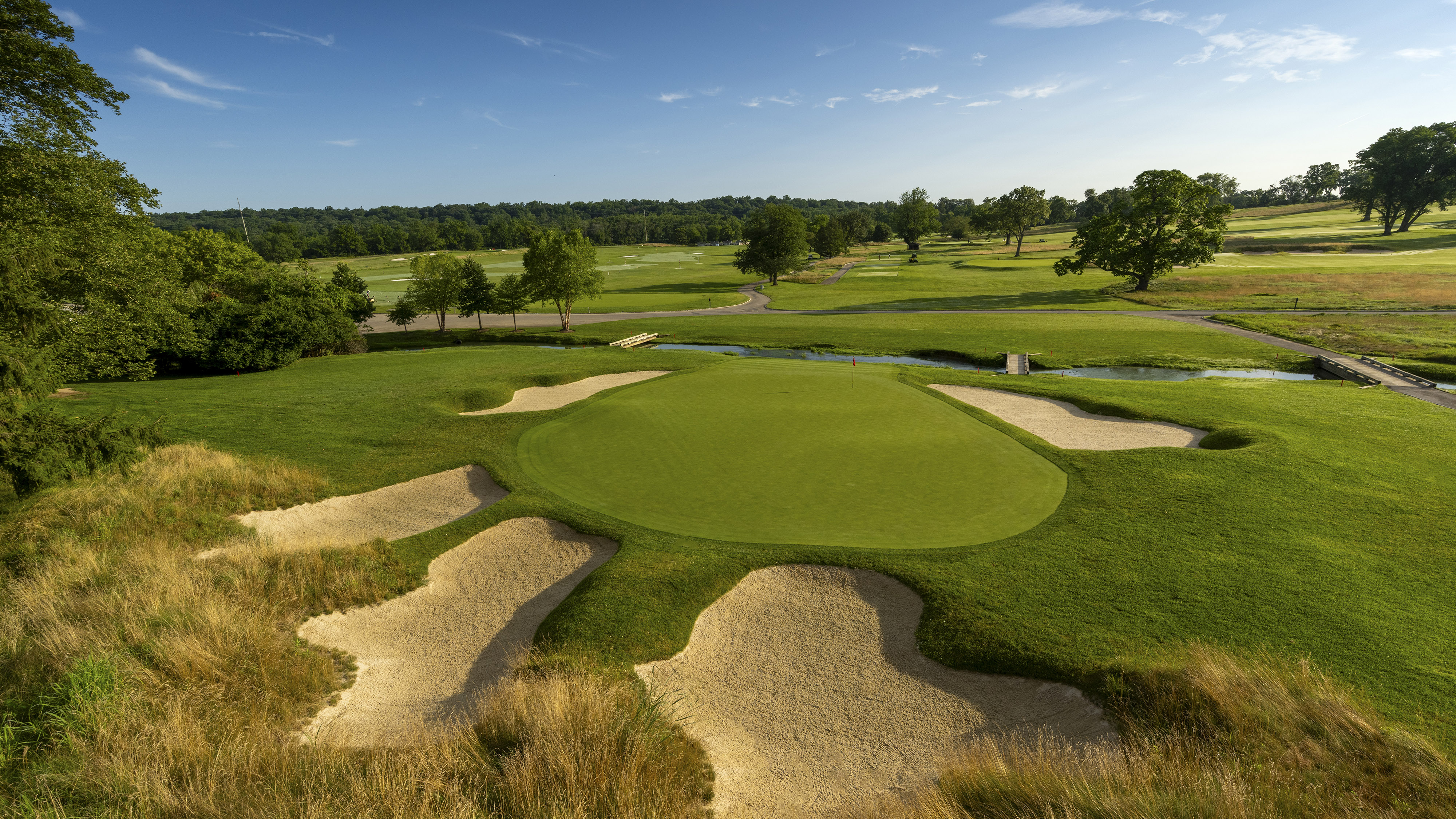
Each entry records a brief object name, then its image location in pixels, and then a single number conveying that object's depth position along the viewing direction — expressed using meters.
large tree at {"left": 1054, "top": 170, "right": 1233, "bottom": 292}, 56.50
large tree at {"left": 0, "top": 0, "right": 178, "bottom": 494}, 15.77
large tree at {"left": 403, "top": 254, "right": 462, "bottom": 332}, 48.62
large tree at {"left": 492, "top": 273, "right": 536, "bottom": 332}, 49.81
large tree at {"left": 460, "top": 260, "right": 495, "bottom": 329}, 49.69
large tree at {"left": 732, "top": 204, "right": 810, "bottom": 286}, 77.62
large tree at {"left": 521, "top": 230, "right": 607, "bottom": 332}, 48.28
